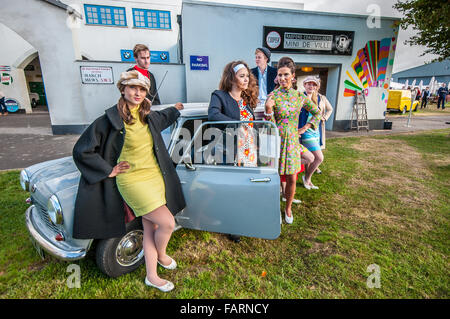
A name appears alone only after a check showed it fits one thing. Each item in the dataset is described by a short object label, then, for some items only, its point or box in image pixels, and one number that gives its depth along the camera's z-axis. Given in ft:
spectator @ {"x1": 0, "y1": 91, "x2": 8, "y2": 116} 51.50
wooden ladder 31.50
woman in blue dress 12.25
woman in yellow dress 5.78
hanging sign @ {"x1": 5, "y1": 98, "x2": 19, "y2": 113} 53.46
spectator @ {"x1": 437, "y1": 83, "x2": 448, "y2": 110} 66.59
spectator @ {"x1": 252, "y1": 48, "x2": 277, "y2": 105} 12.14
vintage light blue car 6.38
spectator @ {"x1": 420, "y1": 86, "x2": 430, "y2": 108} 69.67
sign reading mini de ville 26.43
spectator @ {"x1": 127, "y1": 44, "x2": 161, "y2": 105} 10.98
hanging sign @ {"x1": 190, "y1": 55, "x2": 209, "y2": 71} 24.84
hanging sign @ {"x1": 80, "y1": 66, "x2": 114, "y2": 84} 25.21
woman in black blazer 7.95
